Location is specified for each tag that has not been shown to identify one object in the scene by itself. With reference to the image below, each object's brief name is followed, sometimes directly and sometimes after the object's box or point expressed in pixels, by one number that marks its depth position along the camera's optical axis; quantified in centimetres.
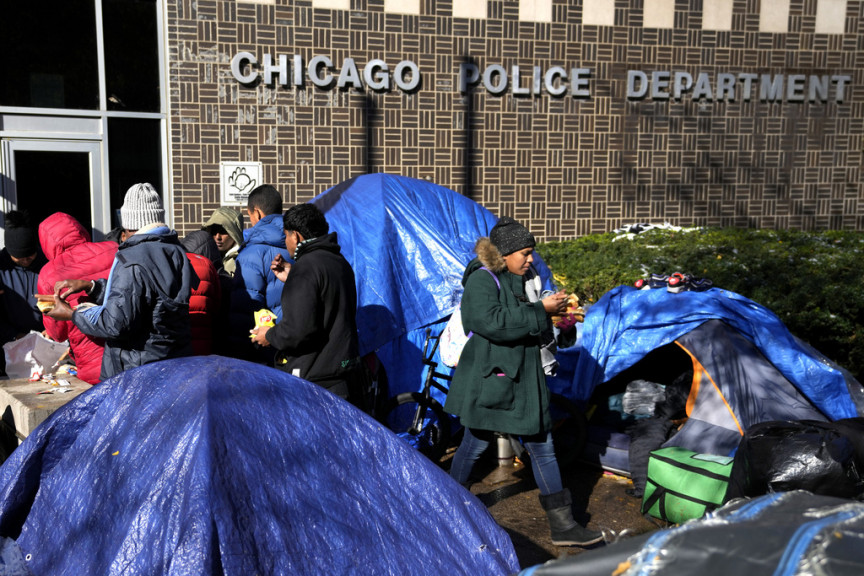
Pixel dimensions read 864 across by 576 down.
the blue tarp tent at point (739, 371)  526
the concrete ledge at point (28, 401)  413
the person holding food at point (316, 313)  439
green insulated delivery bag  464
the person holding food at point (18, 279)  607
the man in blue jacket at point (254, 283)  557
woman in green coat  429
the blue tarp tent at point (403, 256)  605
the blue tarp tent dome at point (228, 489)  246
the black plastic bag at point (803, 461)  418
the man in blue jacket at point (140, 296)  389
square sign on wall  912
